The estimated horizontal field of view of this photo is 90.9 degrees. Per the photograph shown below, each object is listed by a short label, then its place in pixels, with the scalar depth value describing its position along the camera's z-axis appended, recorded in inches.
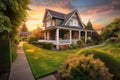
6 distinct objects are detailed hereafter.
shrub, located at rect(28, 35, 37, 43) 540.3
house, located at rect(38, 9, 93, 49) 389.3
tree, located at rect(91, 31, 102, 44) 522.1
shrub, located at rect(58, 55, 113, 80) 78.5
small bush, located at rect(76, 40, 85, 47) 363.2
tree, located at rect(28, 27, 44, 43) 545.3
